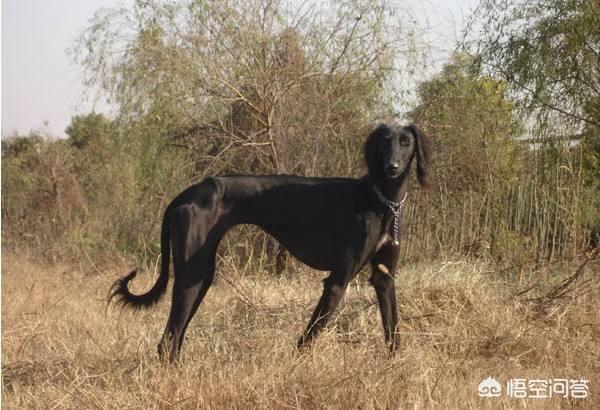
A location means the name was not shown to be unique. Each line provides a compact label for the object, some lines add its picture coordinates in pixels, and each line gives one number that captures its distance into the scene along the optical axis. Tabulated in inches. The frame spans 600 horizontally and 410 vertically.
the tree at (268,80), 358.6
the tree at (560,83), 276.4
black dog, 181.9
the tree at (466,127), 326.6
